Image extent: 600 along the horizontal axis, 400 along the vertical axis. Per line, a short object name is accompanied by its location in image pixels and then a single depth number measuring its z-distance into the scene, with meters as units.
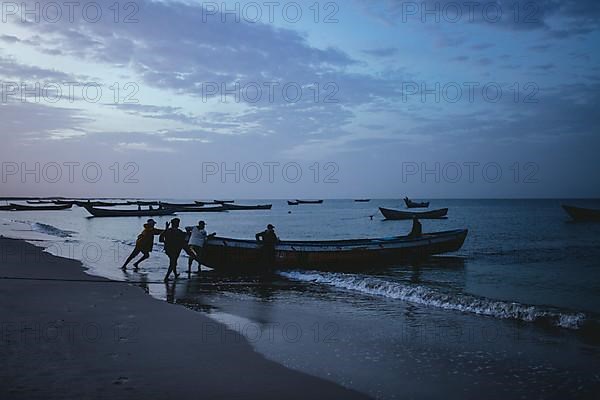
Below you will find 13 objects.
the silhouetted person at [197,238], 15.95
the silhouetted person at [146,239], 15.58
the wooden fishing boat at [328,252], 17.16
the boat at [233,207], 95.25
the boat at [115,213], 65.38
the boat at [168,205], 91.06
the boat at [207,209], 88.18
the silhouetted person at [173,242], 14.02
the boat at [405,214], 73.75
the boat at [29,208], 80.60
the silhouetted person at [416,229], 21.72
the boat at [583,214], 61.62
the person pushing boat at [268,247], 17.42
